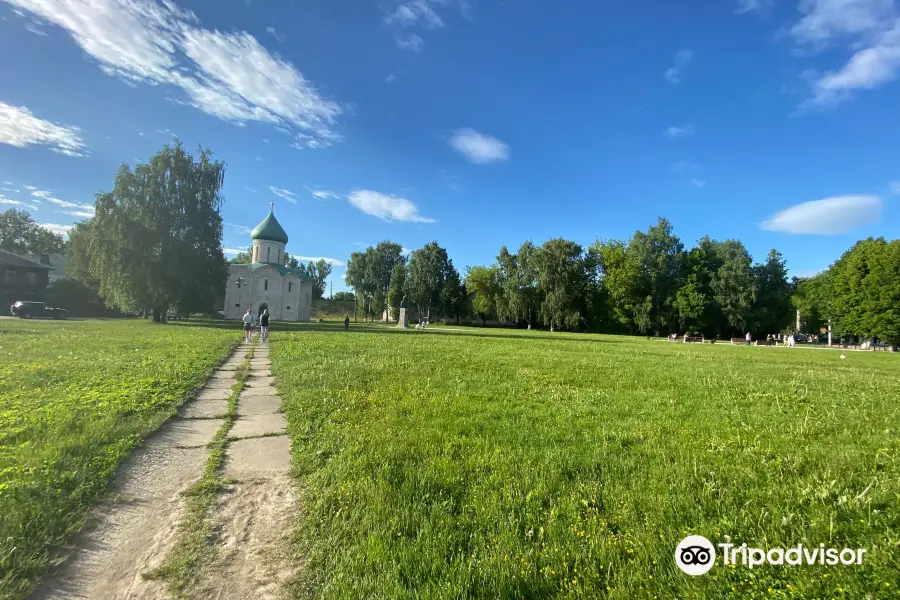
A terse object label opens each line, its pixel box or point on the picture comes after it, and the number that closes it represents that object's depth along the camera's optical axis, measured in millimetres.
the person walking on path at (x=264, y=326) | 19975
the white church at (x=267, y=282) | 55281
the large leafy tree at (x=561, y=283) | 60750
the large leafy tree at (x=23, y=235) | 63062
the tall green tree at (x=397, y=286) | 68625
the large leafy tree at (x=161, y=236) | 31391
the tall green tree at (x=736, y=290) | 55125
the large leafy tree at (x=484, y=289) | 70750
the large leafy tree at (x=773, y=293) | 57438
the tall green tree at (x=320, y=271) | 103750
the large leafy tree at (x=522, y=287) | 63969
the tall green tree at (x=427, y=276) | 67250
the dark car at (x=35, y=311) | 38062
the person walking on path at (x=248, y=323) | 22025
